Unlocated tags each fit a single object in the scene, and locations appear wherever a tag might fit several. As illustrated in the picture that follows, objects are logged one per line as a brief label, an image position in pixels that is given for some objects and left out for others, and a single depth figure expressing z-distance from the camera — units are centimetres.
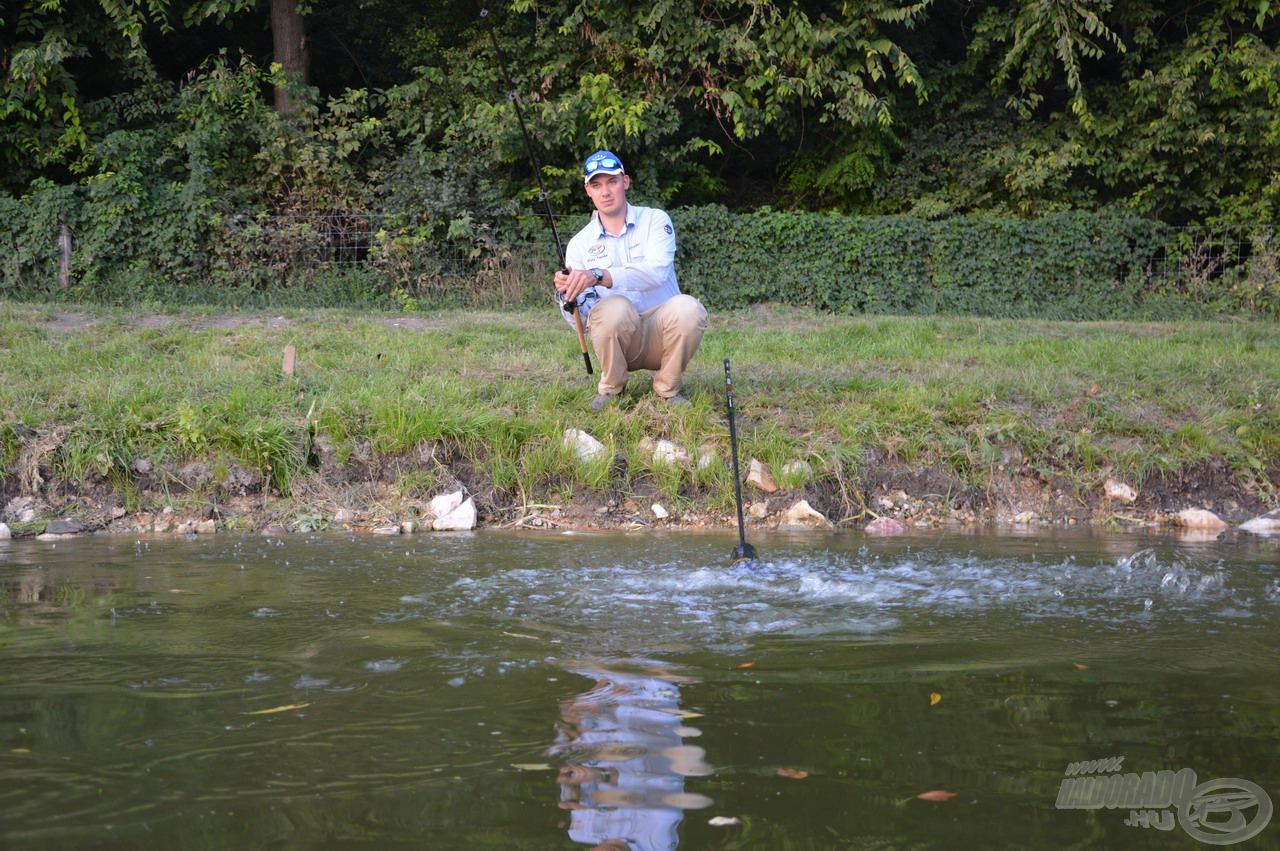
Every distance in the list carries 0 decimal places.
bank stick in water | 439
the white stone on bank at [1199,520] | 573
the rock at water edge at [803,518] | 568
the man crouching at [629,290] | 600
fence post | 1238
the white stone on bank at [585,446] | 600
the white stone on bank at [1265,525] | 548
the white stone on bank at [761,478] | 595
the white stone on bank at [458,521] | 562
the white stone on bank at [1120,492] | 599
